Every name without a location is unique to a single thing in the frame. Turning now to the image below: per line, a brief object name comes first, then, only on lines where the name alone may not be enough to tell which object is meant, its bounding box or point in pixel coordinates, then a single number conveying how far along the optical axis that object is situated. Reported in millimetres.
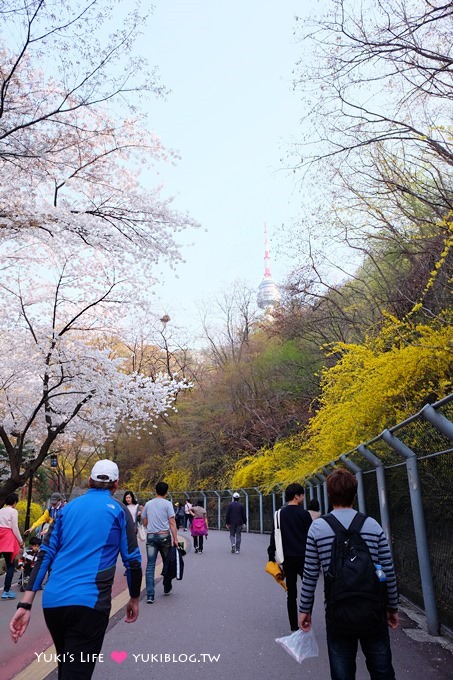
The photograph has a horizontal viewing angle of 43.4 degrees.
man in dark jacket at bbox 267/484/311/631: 6238
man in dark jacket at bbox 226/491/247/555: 15812
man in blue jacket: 3209
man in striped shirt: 3260
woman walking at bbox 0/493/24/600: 9484
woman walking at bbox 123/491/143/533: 12637
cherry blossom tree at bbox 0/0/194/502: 9750
